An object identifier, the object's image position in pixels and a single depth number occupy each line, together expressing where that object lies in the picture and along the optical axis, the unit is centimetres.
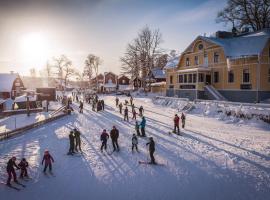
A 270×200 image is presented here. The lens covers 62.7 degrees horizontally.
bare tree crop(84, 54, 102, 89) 8256
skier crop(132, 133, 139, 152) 1269
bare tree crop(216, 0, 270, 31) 3678
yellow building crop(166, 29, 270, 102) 2592
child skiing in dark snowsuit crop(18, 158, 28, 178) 967
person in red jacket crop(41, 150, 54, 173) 1028
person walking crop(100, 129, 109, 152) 1312
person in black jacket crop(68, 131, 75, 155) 1253
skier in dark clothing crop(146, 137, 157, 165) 1098
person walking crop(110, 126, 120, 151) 1317
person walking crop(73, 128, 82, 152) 1343
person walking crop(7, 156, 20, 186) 924
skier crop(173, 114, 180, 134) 1661
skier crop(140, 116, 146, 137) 1606
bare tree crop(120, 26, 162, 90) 5103
